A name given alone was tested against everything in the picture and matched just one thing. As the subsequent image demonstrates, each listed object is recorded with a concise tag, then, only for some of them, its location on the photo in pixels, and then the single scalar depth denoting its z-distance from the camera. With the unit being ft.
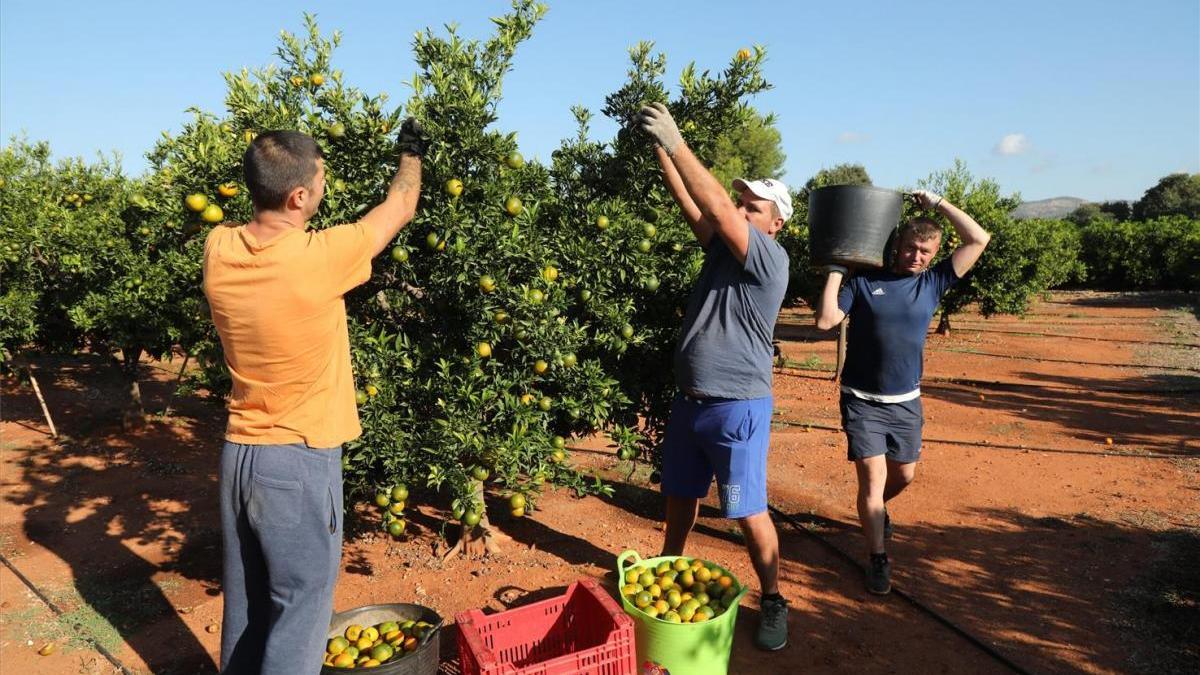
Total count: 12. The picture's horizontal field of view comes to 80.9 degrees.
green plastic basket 10.07
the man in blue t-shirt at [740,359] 10.73
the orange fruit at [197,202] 10.49
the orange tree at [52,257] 23.52
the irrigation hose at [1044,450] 23.34
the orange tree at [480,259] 11.43
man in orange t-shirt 7.64
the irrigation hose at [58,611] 11.78
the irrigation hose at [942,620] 11.51
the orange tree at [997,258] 48.14
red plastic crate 8.96
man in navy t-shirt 13.44
